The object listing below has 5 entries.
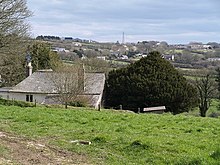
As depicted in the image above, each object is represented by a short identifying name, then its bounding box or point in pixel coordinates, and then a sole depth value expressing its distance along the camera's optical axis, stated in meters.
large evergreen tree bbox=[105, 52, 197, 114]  44.50
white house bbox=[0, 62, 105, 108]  46.56
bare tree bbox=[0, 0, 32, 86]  34.34
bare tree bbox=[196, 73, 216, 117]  54.44
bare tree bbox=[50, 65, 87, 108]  37.41
